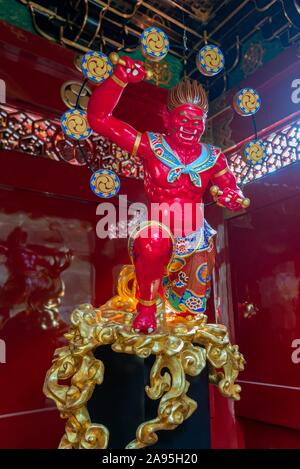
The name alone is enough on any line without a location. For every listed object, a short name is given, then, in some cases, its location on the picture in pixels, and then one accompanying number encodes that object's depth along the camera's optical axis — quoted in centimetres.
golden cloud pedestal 98
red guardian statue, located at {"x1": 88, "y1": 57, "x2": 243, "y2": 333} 118
